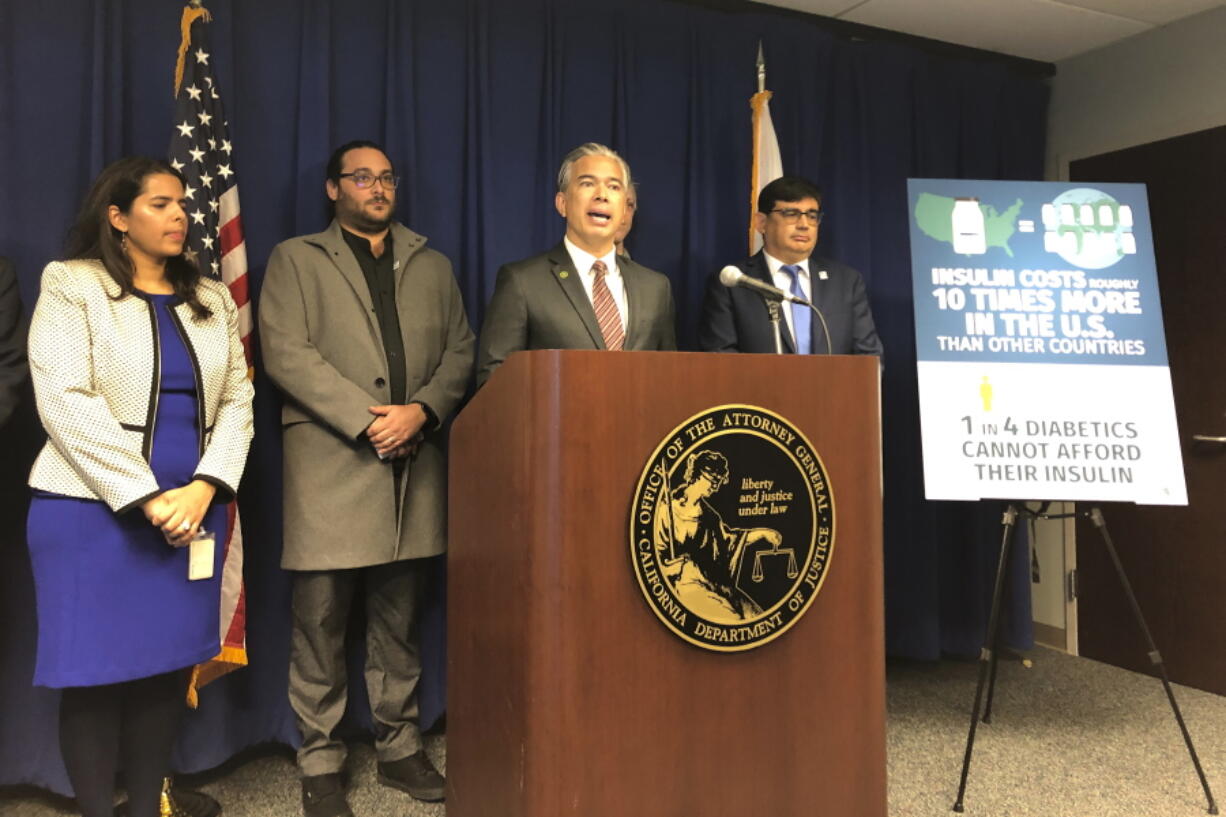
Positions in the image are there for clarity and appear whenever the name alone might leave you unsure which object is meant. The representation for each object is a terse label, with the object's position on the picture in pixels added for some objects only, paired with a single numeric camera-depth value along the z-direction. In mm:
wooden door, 3203
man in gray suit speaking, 1950
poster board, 2396
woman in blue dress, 1701
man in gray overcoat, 2195
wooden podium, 1031
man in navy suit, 2705
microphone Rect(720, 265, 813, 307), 1323
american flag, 2258
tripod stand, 2182
